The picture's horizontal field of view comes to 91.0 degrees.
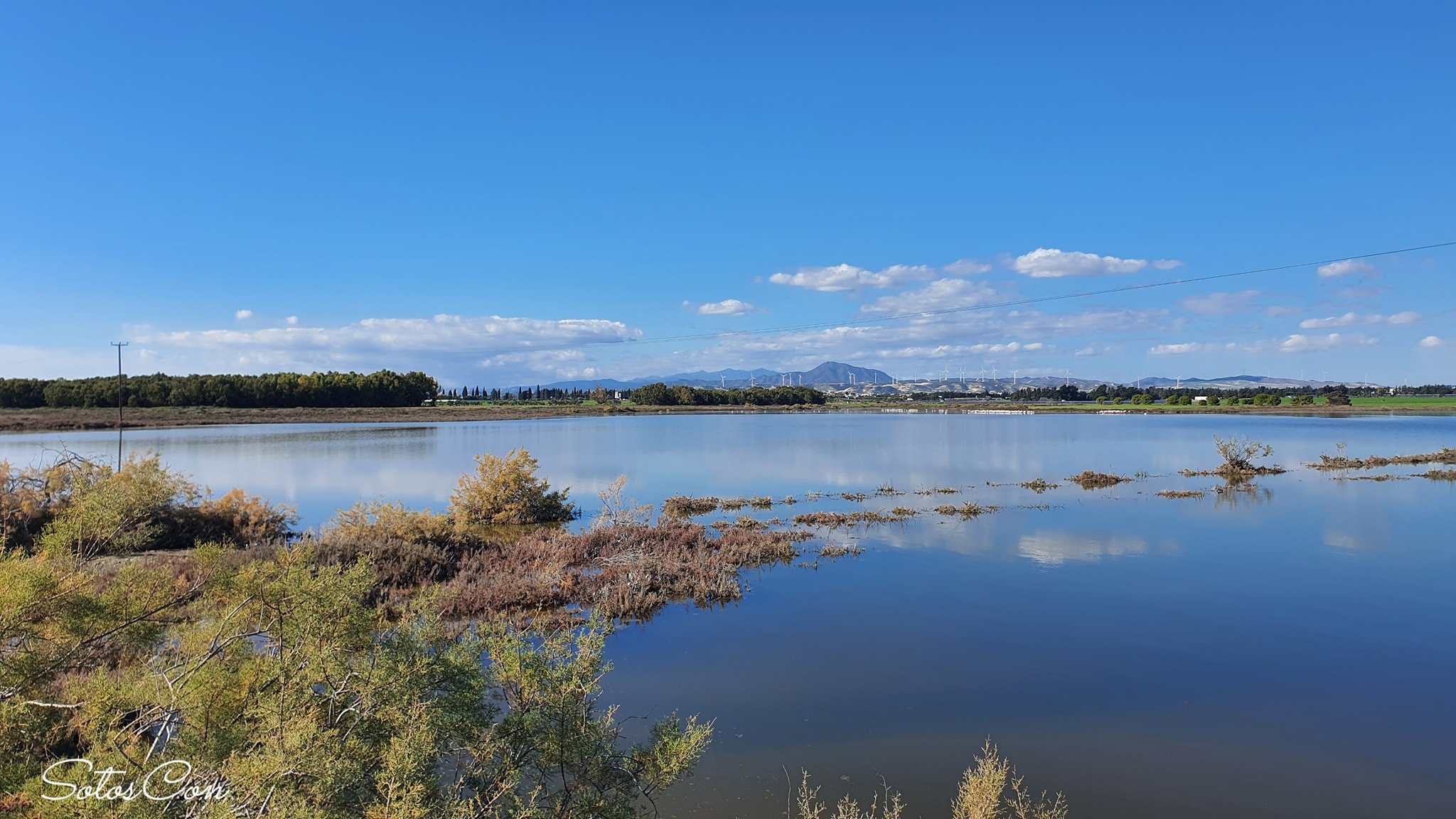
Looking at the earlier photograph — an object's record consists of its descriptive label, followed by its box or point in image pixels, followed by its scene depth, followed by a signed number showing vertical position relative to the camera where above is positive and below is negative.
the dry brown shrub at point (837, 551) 16.31 -3.56
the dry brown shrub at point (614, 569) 12.07 -3.37
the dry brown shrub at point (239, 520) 16.05 -2.88
